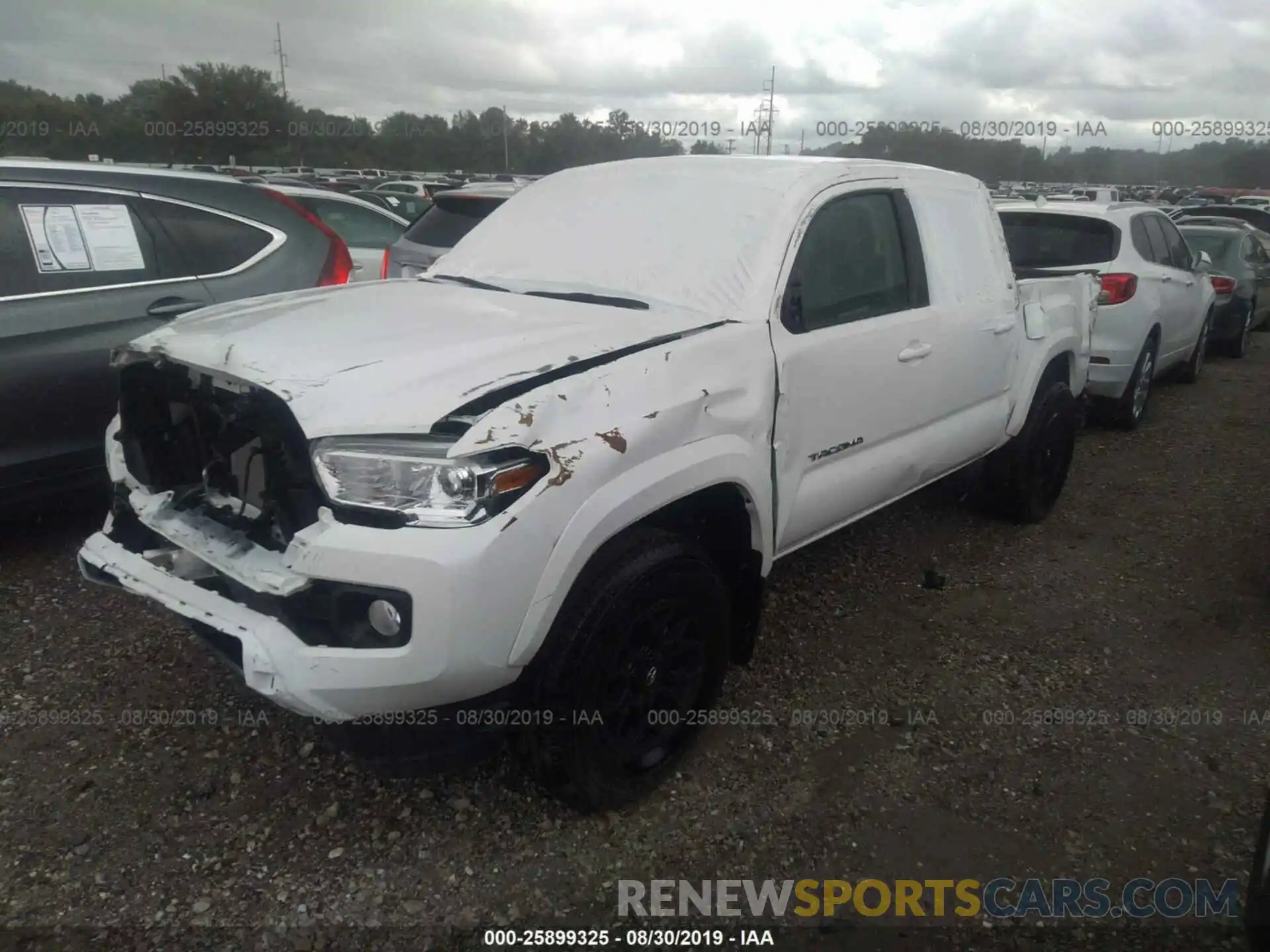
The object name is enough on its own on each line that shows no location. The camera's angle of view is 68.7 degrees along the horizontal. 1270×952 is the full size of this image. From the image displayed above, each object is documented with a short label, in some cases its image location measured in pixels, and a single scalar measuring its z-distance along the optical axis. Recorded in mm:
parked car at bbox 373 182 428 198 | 24500
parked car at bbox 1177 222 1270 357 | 10367
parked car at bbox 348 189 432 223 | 17984
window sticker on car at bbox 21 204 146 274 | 3934
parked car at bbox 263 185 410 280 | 7520
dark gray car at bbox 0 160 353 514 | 3791
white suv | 6641
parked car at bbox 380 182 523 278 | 6852
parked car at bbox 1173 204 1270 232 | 14789
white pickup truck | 2125
